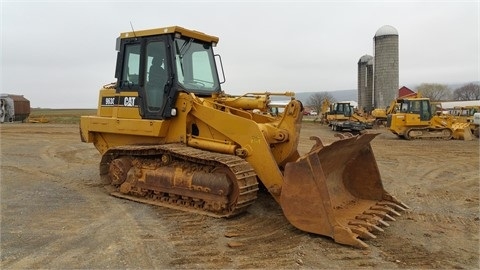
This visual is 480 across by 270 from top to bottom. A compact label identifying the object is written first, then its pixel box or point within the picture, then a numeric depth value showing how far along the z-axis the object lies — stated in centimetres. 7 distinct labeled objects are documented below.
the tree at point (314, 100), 7925
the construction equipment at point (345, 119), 2811
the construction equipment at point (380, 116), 3034
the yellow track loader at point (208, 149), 536
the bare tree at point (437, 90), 8812
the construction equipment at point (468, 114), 2380
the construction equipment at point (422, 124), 2188
